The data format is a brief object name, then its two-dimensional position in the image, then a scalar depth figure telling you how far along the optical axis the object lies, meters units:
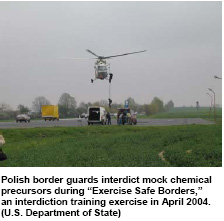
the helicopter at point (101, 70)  47.52
